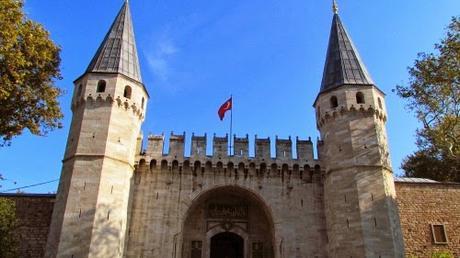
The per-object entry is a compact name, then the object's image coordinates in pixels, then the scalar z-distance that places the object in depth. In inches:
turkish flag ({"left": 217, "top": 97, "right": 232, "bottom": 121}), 854.3
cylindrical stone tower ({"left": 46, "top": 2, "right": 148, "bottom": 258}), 616.7
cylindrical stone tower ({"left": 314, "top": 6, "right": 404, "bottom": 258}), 642.2
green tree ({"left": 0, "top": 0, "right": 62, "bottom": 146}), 506.1
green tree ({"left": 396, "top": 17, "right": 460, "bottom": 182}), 586.6
